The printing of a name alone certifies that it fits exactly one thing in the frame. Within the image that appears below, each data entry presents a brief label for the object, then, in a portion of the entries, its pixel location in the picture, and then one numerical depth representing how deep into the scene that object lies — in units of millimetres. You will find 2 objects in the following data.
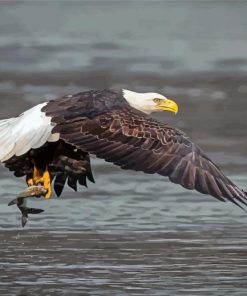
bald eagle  17266
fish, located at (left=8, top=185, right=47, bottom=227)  18953
